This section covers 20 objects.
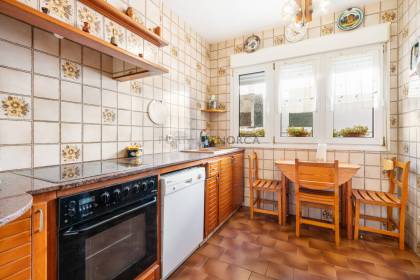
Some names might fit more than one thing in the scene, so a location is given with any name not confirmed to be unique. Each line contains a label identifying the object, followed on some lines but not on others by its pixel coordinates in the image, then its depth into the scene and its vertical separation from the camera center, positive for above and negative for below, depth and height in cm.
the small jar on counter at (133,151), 173 -11
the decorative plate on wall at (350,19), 228 +144
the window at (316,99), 228 +54
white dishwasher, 141 -62
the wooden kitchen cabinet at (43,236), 75 -39
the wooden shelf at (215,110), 297 +44
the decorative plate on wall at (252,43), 287 +143
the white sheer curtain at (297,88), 257 +71
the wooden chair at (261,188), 238 -61
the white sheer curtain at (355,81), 227 +71
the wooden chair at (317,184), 194 -45
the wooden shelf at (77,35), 84 +55
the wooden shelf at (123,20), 116 +80
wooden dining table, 198 -41
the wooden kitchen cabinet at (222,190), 197 -59
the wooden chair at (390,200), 182 -59
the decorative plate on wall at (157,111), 204 +29
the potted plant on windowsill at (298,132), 260 +10
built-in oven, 86 -50
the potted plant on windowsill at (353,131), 232 +10
